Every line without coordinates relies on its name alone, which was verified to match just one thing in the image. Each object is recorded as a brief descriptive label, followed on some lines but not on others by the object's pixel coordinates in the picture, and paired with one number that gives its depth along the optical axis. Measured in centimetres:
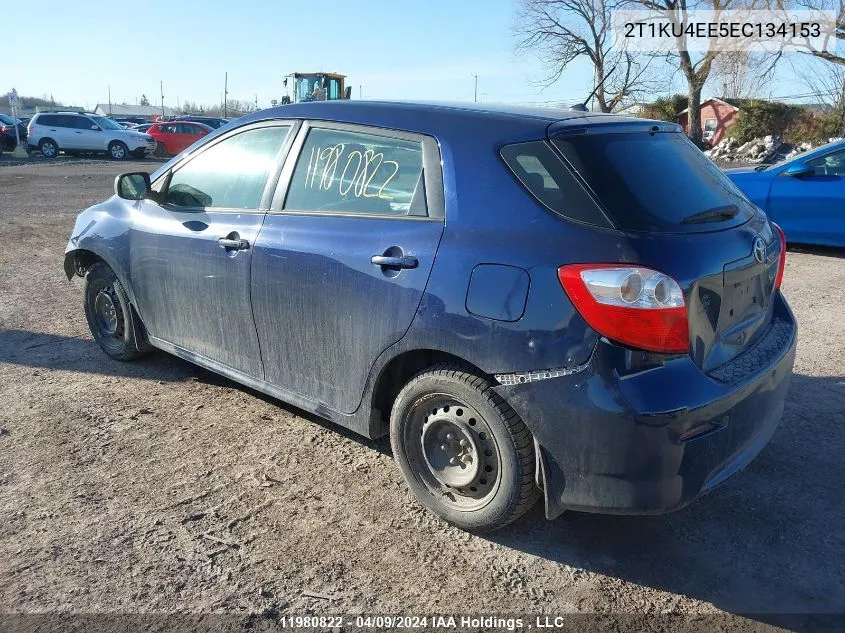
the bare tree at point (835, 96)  3819
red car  3158
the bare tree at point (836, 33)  3247
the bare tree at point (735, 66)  3478
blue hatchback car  252
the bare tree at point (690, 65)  3816
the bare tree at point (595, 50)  4300
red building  4938
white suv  3017
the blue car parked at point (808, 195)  873
